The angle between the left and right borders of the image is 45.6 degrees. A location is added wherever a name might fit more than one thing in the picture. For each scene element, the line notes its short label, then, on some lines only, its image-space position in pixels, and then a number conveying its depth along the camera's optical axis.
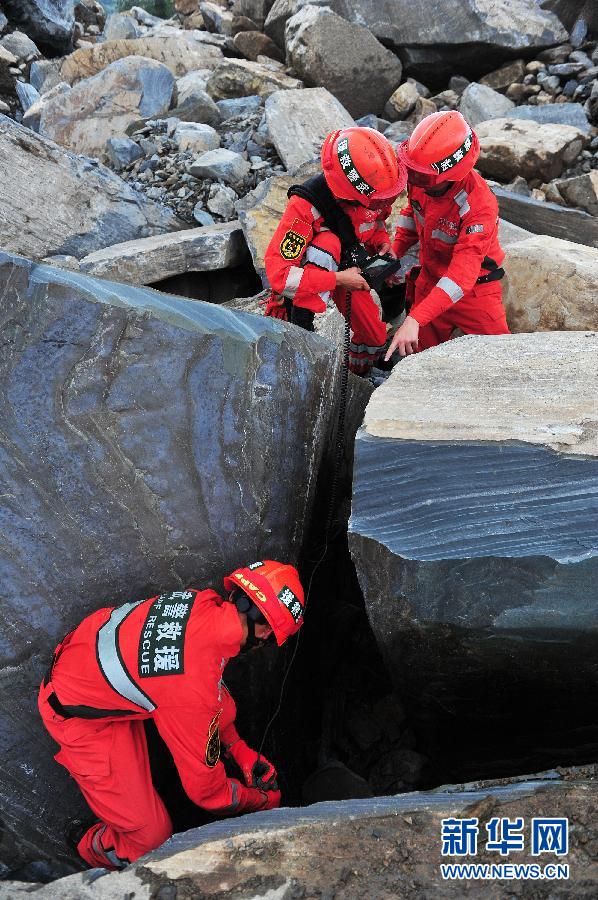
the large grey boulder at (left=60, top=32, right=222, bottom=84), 8.12
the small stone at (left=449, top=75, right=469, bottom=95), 7.58
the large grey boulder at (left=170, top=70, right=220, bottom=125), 6.53
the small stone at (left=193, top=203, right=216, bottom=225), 5.18
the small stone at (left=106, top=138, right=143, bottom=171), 5.94
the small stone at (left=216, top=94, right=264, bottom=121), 6.68
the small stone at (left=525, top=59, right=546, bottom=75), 7.30
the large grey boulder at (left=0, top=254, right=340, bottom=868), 1.86
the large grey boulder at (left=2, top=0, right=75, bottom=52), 10.12
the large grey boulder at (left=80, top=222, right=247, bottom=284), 4.37
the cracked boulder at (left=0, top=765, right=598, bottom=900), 1.46
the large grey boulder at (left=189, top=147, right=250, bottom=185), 5.46
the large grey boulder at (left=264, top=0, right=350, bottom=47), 8.18
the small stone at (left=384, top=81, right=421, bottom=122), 7.07
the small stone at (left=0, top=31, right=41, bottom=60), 9.50
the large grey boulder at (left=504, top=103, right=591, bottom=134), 6.27
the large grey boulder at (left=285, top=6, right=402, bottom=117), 7.14
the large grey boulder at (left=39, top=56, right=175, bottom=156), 6.59
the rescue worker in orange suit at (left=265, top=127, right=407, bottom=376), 2.76
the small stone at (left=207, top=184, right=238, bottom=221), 5.24
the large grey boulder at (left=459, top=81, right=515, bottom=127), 6.73
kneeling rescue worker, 1.88
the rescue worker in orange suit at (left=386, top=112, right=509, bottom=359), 2.74
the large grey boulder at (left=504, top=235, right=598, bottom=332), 3.18
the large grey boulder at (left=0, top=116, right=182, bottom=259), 4.49
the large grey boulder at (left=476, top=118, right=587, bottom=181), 5.50
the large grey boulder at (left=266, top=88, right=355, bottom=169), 5.67
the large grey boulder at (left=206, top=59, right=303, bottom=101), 7.13
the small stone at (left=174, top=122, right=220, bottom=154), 5.95
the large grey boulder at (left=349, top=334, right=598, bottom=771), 1.72
